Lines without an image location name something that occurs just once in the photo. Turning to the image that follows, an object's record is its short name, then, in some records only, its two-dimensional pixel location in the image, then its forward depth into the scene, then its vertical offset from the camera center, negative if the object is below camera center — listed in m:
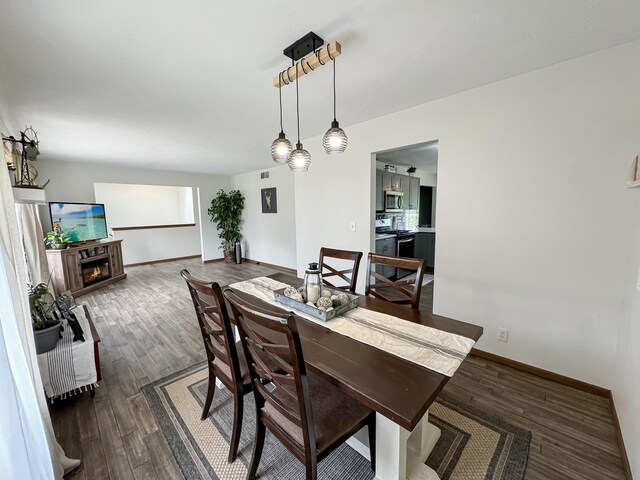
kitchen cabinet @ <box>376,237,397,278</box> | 4.11 -0.70
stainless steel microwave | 4.68 +0.11
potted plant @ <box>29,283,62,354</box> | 1.70 -0.71
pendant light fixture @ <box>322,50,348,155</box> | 1.66 +0.44
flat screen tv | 4.40 -0.09
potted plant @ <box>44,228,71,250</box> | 4.07 -0.39
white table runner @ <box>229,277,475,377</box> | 1.11 -0.65
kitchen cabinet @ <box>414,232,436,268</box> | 5.09 -0.79
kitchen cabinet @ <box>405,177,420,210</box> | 5.44 +0.29
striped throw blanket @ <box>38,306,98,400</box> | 1.73 -1.05
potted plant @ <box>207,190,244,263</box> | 6.66 -0.13
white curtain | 0.97 -0.63
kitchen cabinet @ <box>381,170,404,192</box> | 4.51 +0.46
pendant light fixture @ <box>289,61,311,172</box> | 1.88 +0.37
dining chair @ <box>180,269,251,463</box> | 1.28 -0.79
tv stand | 4.02 -0.89
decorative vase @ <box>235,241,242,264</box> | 6.86 -1.11
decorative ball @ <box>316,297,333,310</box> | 1.54 -0.56
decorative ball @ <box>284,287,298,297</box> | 1.75 -0.56
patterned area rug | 1.37 -1.38
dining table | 0.89 -0.65
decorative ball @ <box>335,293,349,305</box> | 1.62 -0.58
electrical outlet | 2.23 -1.12
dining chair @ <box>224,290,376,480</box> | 0.93 -0.86
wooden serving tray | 1.50 -0.60
